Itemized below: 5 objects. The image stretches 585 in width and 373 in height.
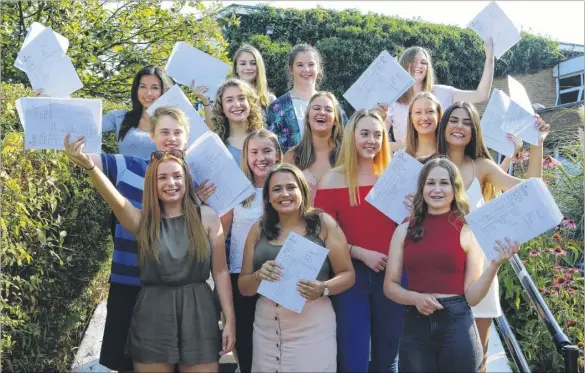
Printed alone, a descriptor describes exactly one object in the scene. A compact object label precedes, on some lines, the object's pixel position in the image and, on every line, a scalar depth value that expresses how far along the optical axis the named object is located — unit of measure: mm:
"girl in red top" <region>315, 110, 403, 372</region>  4055
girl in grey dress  3805
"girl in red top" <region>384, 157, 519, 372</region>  3727
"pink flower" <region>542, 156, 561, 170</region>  7188
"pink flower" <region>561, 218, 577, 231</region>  6475
